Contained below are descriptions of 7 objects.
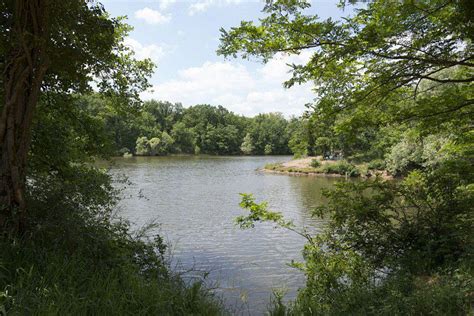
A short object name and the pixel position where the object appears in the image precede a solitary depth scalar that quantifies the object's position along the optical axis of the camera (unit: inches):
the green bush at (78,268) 128.3
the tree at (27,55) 161.2
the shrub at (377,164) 1340.1
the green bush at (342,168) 1353.0
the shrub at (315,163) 1572.3
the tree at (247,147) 3348.9
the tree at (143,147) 2716.5
